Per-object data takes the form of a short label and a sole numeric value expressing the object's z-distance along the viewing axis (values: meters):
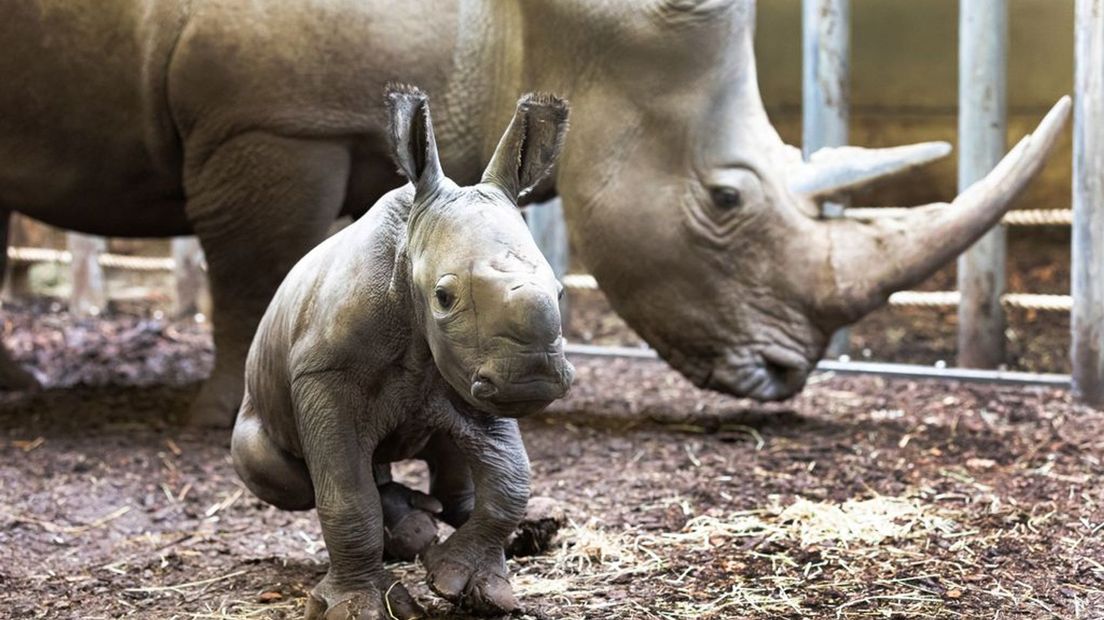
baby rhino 5.64
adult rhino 10.37
